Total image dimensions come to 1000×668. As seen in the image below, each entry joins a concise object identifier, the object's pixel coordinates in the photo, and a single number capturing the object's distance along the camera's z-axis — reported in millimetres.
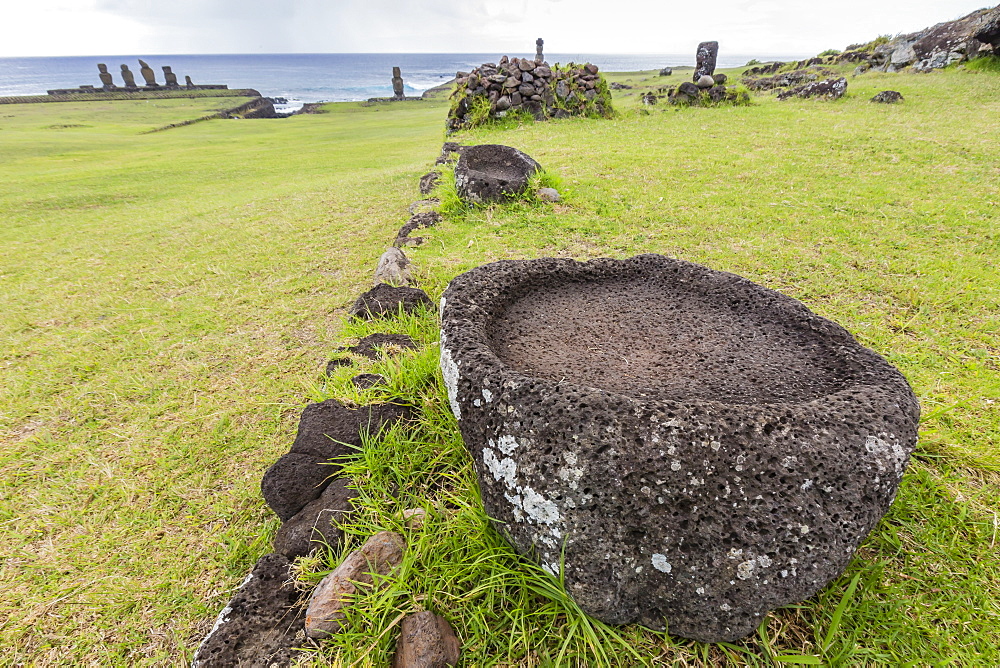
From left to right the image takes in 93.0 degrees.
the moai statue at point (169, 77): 47656
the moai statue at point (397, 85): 43281
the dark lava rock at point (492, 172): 6473
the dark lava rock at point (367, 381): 2983
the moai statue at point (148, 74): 46188
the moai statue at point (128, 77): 44156
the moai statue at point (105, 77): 41725
